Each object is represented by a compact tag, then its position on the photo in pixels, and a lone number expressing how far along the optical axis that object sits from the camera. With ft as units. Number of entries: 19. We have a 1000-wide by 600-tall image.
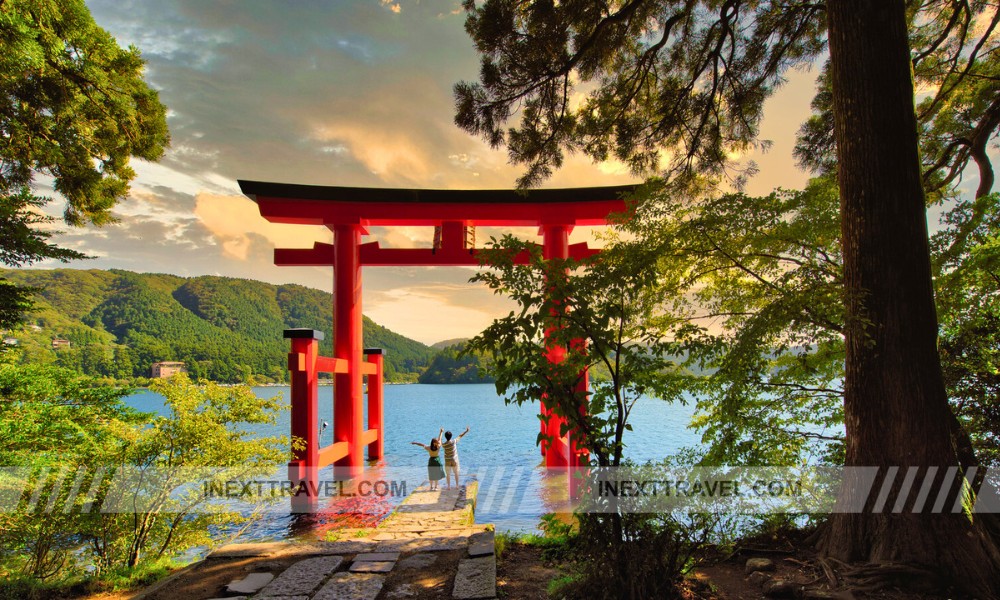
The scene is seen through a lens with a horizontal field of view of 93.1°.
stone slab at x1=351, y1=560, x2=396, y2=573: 10.33
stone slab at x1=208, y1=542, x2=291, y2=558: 11.65
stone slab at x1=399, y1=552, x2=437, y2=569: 10.65
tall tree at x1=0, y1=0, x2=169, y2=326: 13.29
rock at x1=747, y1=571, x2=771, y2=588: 9.14
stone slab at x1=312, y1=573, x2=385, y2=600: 8.90
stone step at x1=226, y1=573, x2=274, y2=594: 9.31
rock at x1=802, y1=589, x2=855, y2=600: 8.07
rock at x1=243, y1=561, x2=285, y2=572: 10.64
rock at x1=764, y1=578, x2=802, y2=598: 8.62
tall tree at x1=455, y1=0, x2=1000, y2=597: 8.69
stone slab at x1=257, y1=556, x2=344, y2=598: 9.13
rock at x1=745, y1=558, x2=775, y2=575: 9.64
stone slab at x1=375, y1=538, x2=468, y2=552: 11.91
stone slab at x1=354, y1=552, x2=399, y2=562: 11.06
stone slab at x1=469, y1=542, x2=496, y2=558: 10.77
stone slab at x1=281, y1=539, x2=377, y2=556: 11.62
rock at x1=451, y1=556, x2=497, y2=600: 8.58
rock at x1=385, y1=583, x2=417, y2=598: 8.98
